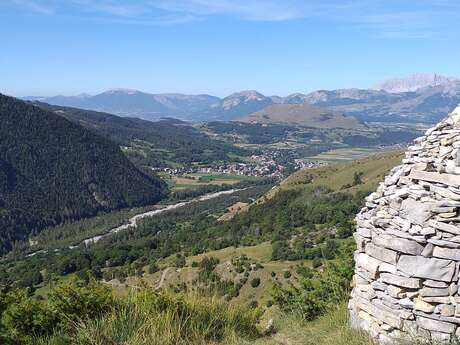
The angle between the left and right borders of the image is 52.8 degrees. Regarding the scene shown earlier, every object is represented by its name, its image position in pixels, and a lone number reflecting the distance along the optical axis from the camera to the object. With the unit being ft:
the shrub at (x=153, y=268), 213.95
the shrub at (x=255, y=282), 160.86
